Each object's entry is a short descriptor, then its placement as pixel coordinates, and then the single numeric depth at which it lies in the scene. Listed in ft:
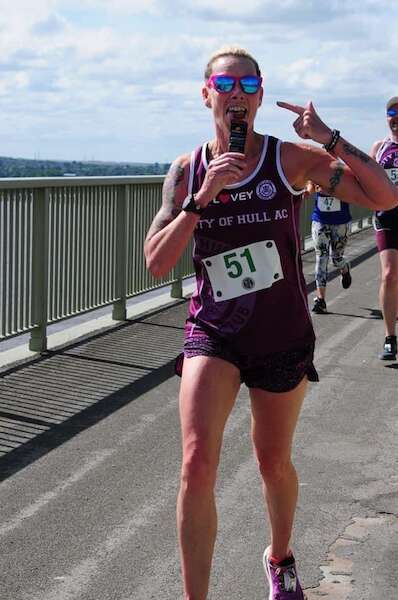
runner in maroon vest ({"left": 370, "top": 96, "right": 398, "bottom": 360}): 32.83
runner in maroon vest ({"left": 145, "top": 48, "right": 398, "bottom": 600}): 14.10
